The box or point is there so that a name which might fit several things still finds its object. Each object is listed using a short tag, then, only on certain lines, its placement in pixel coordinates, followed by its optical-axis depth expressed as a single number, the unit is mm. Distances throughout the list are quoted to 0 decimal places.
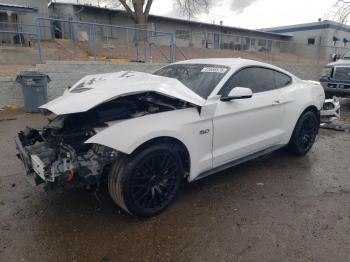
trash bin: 7367
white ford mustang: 2643
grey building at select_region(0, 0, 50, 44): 17016
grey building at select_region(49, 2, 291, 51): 11109
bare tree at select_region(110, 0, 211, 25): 20812
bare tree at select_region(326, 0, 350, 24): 12033
